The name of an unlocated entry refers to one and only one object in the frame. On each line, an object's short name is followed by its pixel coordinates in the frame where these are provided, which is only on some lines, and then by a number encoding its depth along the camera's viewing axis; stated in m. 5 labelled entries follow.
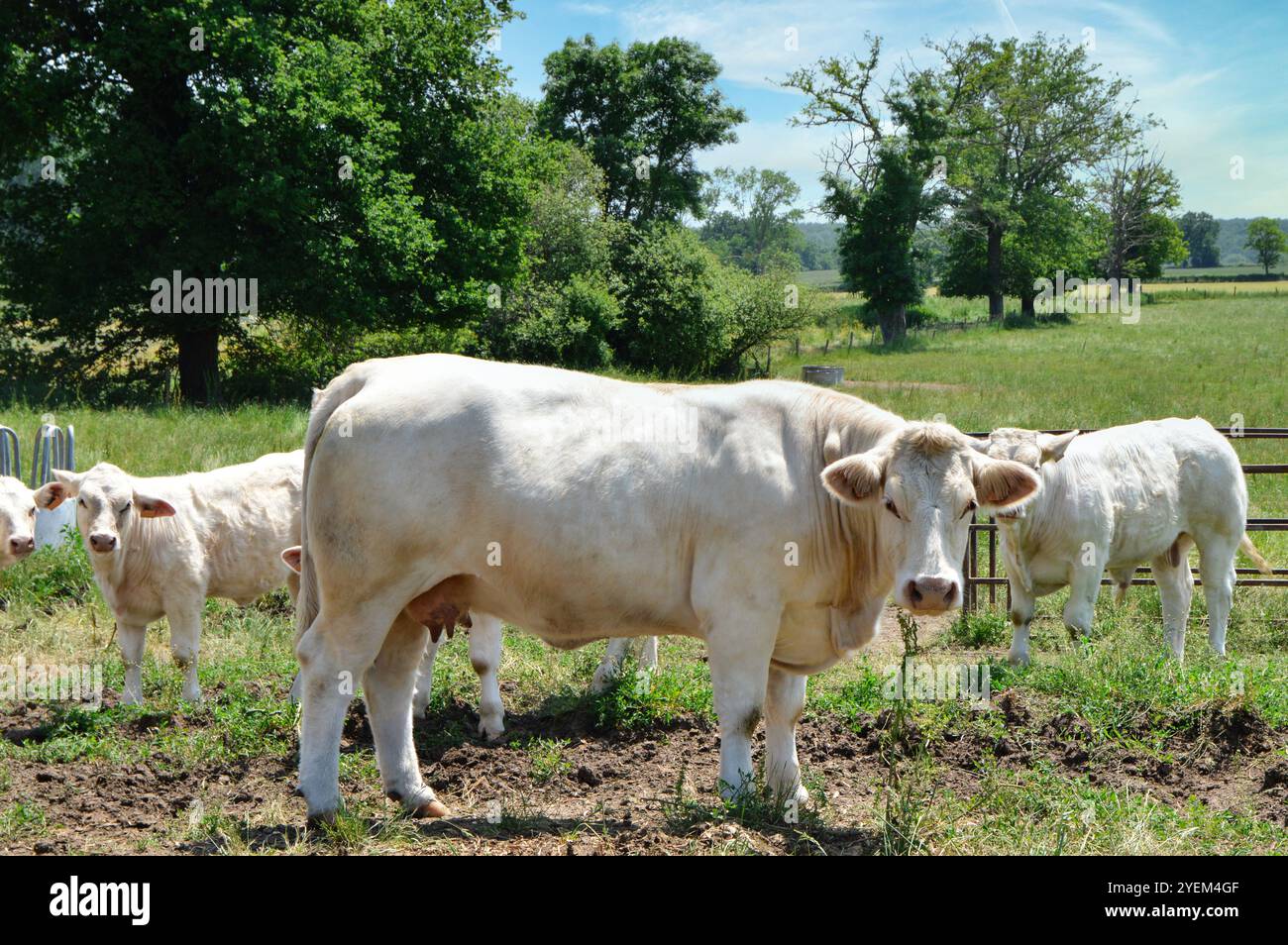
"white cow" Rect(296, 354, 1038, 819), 5.10
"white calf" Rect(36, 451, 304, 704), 8.41
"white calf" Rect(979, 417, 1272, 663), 9.57
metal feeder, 11.42
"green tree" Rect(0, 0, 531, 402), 22.41
